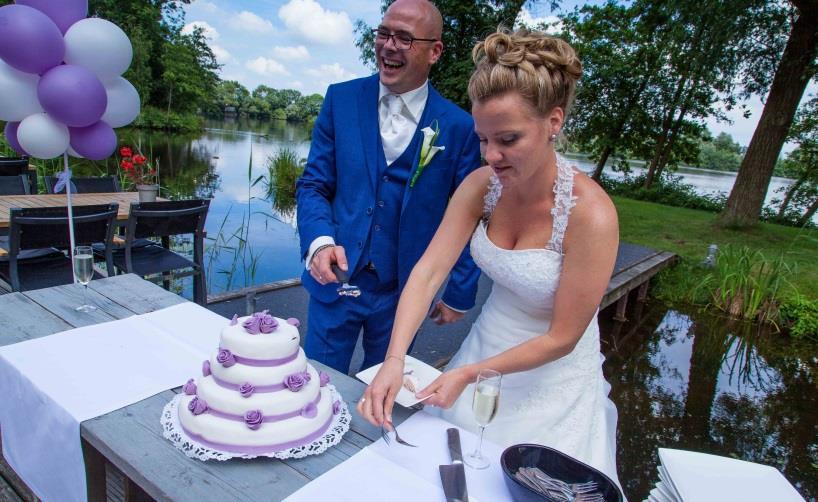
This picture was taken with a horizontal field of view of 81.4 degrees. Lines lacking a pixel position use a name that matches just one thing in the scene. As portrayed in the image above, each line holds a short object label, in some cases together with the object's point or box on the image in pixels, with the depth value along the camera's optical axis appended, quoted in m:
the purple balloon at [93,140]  2.62
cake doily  1.03
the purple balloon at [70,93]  2.26
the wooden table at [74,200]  4.21
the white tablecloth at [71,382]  1.22
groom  1.80
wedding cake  1.04
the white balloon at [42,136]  2.37
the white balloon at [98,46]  2.36
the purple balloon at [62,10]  2.28
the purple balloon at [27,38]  2.07
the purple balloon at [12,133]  2.62
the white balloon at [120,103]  2.72
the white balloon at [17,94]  2.29
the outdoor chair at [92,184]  5.09
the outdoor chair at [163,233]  3.60
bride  1.31
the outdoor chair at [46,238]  3.04
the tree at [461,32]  9.65
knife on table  0.97
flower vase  4.62
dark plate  0.95
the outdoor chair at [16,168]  5.49
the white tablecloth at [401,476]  0.99
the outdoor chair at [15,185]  5.18
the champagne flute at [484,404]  1.10
